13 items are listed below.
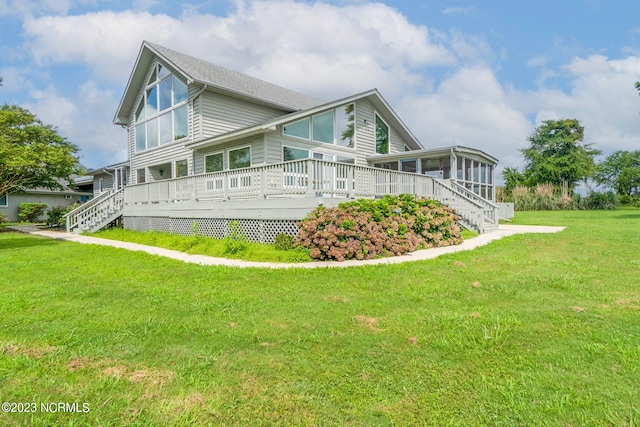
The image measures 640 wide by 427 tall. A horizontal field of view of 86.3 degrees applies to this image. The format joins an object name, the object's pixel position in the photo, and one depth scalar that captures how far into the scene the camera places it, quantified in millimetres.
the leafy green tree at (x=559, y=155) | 37750
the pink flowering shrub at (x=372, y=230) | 7445
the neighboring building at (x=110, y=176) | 21834
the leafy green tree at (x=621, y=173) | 31906
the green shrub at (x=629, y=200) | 31062
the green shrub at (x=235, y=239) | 8258
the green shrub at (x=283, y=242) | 8115
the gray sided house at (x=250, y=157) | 9406
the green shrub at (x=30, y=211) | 25125
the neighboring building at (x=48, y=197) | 25594
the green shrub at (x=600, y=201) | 27938
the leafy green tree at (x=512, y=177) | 37375
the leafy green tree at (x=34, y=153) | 12633
